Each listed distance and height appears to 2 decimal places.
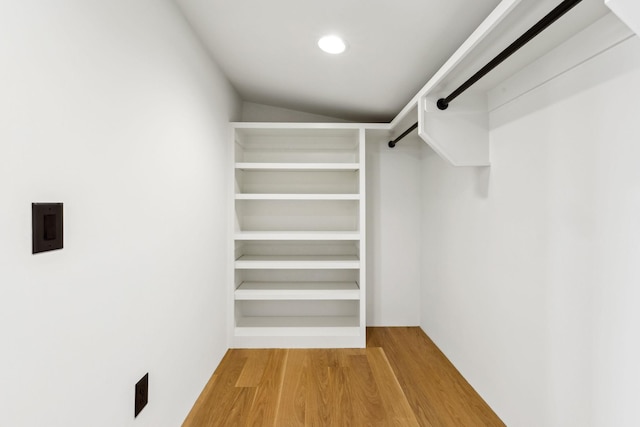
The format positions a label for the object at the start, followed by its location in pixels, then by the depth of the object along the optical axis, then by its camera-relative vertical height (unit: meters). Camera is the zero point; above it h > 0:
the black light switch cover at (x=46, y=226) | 0.75 -0.03
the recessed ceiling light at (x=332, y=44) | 1.57 +0.86
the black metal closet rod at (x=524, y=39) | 0.85 +0.56
